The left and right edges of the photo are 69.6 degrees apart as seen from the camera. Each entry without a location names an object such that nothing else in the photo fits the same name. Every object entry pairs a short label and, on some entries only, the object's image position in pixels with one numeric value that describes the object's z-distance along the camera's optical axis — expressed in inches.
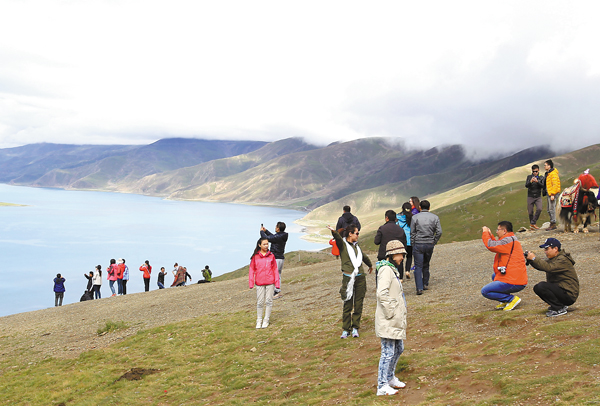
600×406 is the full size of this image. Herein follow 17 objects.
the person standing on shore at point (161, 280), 1508.9
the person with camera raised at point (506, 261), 438.9
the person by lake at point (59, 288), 1322.6
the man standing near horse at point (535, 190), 876.0
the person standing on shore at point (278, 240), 693.2
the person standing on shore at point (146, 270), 1418.6
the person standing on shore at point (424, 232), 596.4
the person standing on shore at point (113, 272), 1375.5
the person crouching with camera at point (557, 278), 407.5
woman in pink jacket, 584.7
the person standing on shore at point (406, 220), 656.7
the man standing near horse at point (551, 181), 846.2
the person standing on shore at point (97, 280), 1364.4
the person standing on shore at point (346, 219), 743.0
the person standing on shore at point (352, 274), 465.4
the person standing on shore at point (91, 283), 1397.6
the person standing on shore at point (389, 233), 559.5
